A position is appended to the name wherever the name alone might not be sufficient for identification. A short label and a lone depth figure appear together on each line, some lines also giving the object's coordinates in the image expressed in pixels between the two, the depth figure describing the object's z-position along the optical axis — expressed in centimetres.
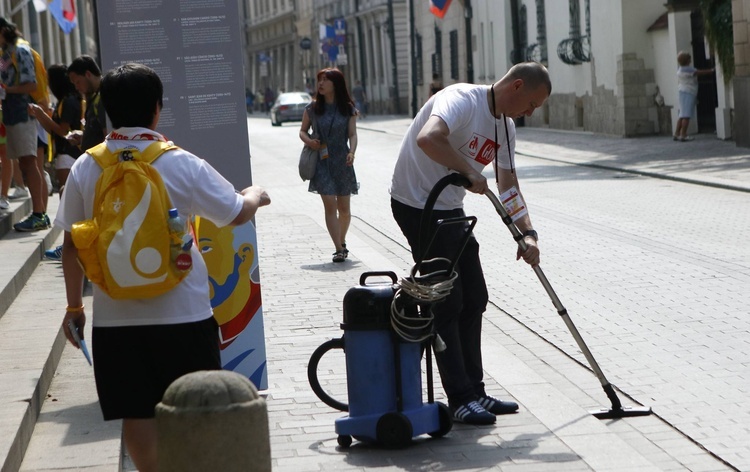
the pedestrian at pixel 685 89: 2684
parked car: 5550
